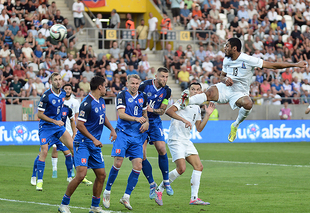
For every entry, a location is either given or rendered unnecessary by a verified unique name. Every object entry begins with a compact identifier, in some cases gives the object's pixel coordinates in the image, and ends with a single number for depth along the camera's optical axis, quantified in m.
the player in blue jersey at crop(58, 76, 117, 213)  15.31
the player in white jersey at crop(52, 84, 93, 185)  25.04
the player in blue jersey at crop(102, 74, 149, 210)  17.09
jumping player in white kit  18.58
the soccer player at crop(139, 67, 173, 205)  19.73
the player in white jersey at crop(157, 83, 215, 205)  17.91
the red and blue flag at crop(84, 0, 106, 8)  63.00
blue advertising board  48.06
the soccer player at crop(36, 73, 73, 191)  21.53
